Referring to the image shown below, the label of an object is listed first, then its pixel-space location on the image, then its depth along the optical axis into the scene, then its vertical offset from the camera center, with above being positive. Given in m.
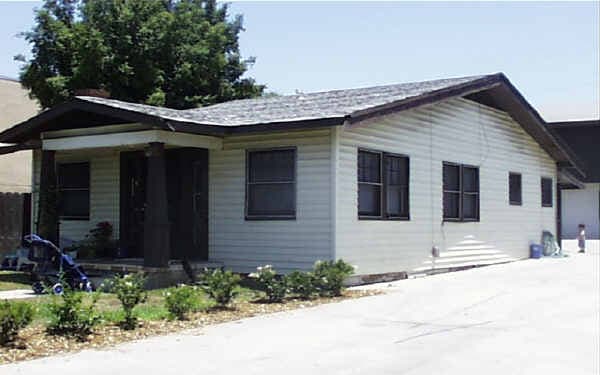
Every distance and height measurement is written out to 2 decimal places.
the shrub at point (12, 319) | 8.02 -1.02
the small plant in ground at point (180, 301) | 9.92 -1.03
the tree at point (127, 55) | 25.59 +5.80
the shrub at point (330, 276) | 12.45 -0.87
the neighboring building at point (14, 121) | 24.84 +3.45
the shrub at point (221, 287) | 11.01 -0.93
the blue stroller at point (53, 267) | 12.66 -0.75
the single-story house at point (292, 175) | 13.71 +0.98
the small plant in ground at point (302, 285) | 12.20 -0.99
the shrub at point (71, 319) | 8.61 -1.09
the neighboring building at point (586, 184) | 36.84 +1.87
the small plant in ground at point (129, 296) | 9.29 -0.92
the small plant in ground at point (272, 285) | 11.90 -0.97
